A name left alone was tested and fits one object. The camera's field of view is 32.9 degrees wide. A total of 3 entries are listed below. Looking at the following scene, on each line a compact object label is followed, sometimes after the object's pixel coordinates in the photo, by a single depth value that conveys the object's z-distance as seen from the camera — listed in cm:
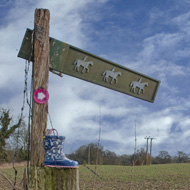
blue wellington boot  218
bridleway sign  253
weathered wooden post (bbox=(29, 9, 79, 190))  204
